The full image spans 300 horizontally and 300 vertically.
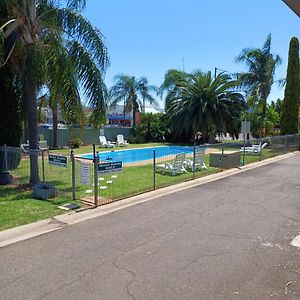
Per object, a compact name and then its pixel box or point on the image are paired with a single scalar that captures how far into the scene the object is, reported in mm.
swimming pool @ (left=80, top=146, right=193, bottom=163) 21512
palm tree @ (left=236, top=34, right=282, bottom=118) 35969
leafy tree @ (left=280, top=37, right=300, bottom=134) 30953
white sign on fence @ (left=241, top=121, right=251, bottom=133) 20156
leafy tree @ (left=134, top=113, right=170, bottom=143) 37469
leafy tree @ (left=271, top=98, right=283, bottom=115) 65781
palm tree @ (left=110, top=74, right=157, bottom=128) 48219
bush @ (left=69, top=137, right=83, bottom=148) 29098
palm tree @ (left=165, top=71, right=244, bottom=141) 32969
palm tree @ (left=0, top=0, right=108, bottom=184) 11617
